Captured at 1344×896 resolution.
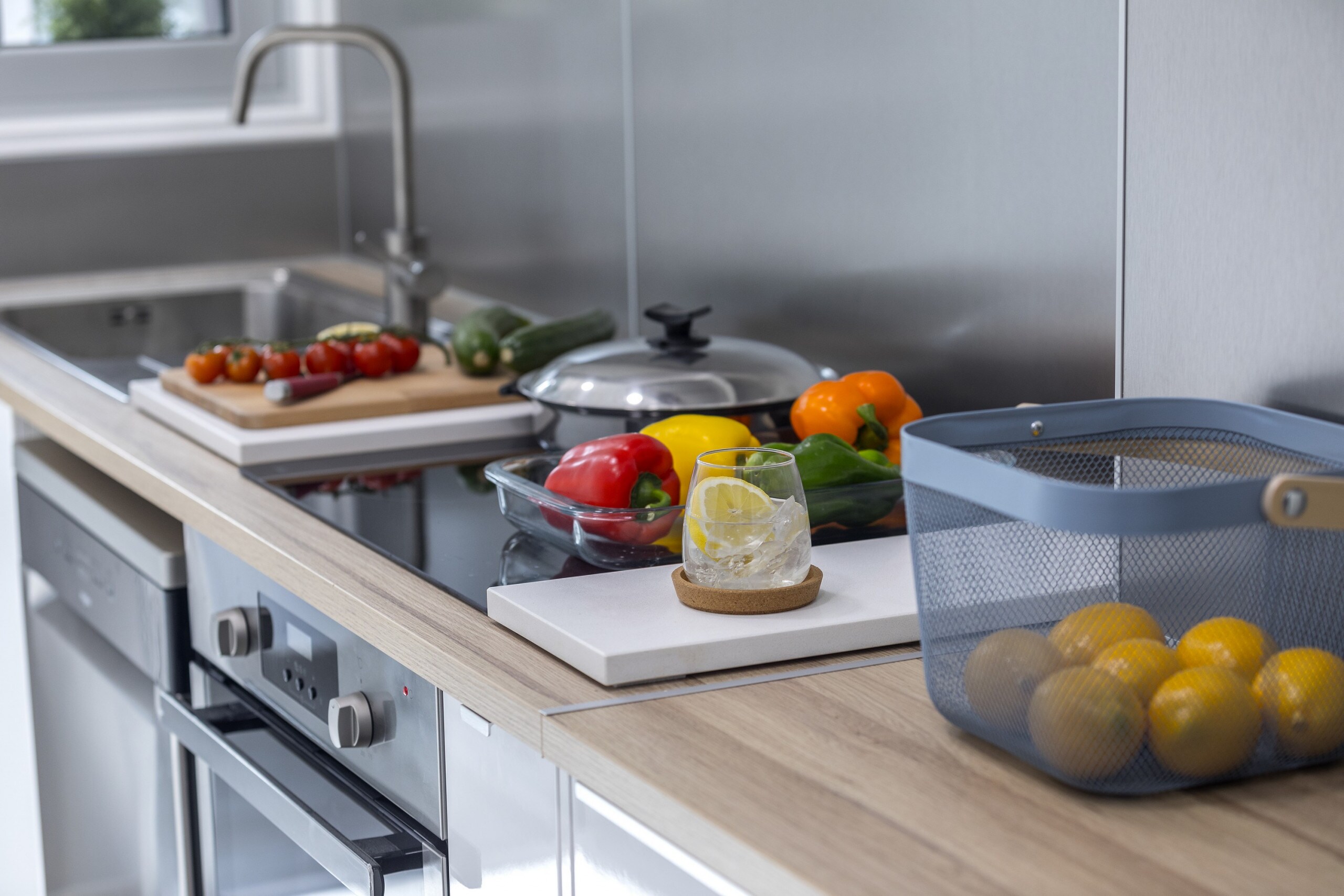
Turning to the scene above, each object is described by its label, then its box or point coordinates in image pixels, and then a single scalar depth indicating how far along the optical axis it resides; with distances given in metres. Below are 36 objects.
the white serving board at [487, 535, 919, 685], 1.99
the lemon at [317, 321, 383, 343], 2.94
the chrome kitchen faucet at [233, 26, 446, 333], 3.37
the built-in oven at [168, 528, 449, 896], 2.17
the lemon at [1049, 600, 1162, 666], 1.84
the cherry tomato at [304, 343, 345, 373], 2.83
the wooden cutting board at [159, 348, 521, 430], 2.69
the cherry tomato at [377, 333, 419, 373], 2.89
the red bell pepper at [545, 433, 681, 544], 2.18
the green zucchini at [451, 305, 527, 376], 2.86
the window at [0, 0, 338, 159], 4.41
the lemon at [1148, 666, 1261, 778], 1.81
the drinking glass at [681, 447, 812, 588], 2.05
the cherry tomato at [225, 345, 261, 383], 2.80
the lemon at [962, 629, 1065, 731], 1.84
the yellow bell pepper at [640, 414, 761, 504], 2.32
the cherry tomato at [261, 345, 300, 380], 2.80
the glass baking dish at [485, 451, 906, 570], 2.18
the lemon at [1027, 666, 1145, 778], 1.81
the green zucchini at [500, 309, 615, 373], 2.85
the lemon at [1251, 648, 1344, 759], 1.83
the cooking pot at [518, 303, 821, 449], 2.52
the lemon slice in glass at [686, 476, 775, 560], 2.04
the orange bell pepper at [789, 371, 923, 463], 2.36
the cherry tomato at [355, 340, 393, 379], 2.85
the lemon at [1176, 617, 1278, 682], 1.84
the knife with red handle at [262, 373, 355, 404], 2.71
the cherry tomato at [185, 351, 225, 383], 2.80
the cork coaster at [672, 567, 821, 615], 2.05
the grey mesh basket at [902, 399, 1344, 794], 1.80
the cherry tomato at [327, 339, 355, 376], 2.86
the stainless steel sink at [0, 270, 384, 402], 3.89
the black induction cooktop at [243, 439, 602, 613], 2.23
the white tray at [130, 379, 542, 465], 2.63
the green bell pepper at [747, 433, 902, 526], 2.22
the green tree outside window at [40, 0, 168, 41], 4.51
